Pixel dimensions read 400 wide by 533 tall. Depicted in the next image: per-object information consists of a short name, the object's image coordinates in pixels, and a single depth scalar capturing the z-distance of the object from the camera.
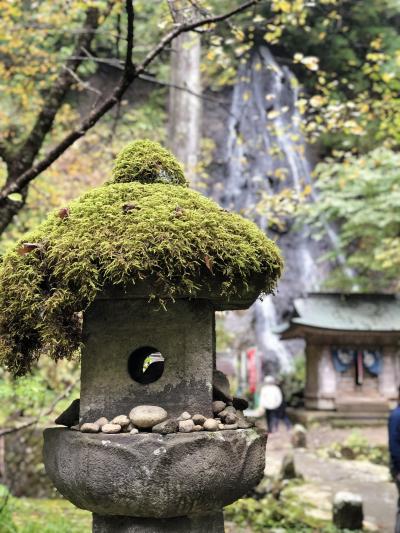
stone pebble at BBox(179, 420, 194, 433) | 2.72
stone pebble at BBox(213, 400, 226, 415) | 3.01
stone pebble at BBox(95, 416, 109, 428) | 2.82
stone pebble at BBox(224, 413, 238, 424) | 2.94
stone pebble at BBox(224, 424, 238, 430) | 2.87
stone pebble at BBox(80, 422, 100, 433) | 2.79
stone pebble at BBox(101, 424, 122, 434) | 2.73
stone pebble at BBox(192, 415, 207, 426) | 2.79
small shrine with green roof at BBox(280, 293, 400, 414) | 18.11
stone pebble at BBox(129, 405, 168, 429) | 2.72
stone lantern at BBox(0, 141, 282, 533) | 2.63
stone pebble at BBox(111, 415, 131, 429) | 2.76
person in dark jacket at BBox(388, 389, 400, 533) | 5.36
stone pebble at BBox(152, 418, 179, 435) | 2.68
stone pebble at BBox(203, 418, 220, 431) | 2.79
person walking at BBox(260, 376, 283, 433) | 14.73
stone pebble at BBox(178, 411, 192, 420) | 2.79
